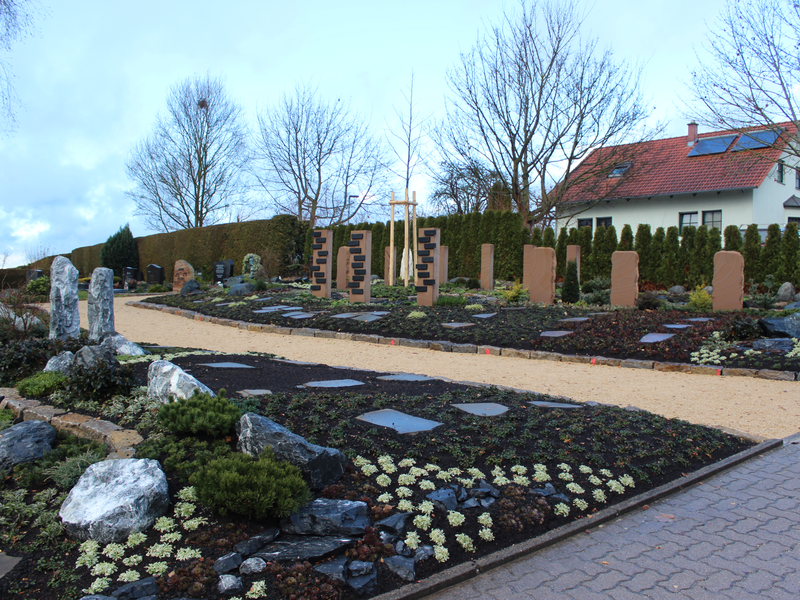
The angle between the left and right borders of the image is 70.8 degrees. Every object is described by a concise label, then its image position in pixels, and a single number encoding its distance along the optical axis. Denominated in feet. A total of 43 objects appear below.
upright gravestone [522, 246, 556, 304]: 42.09
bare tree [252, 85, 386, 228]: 97.86
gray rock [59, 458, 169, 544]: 8.81
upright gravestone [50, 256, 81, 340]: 26.45
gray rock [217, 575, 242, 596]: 7.68
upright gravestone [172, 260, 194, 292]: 70.08
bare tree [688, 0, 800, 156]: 50.83
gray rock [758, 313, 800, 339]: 25.30
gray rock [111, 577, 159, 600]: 7.55
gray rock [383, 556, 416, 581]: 8.41
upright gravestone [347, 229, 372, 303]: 44.04
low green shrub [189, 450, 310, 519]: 8.95
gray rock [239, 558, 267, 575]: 8.09
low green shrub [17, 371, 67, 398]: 15.75
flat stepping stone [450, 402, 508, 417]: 14.80
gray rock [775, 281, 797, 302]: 44.88
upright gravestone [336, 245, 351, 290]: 60.75
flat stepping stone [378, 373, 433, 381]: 19.60
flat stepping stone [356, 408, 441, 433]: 13.17
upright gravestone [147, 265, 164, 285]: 82.38
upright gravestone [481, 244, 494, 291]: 55.47
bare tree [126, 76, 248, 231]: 102.01
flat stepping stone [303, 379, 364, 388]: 17.52
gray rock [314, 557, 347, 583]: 8.14
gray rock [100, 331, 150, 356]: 22.04
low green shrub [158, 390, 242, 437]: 11.32
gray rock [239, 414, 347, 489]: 10.20
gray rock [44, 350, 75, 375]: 17.56
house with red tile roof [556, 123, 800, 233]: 74.90
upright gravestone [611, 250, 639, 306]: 39.34
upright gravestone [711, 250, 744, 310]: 34.40
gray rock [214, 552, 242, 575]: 8.07
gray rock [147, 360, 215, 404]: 13.12
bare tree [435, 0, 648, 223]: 70.49
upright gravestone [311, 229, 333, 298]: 48.19
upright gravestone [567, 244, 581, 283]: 50.93
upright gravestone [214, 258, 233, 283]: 71.31
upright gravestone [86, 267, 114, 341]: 26.53
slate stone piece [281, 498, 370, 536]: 9.08
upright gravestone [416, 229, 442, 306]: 40.81
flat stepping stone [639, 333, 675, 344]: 26.58
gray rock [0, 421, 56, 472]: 11.44
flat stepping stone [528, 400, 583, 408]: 16.21
